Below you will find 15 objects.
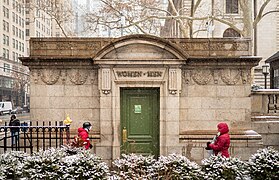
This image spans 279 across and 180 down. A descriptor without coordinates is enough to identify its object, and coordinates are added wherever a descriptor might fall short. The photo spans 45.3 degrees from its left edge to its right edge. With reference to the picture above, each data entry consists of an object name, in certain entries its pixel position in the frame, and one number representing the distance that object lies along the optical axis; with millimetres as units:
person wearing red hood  8977
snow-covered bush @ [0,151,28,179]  7086
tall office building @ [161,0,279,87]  40562
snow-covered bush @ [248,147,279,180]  7219
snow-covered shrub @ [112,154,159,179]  7074
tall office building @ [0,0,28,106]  70875
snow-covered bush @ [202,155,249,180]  7084
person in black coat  17227
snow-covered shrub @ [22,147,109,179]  6891
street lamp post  23156
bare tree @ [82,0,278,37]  22000
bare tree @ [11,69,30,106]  73250
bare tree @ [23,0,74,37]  29894
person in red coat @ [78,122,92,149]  9500
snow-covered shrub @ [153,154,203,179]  7082
